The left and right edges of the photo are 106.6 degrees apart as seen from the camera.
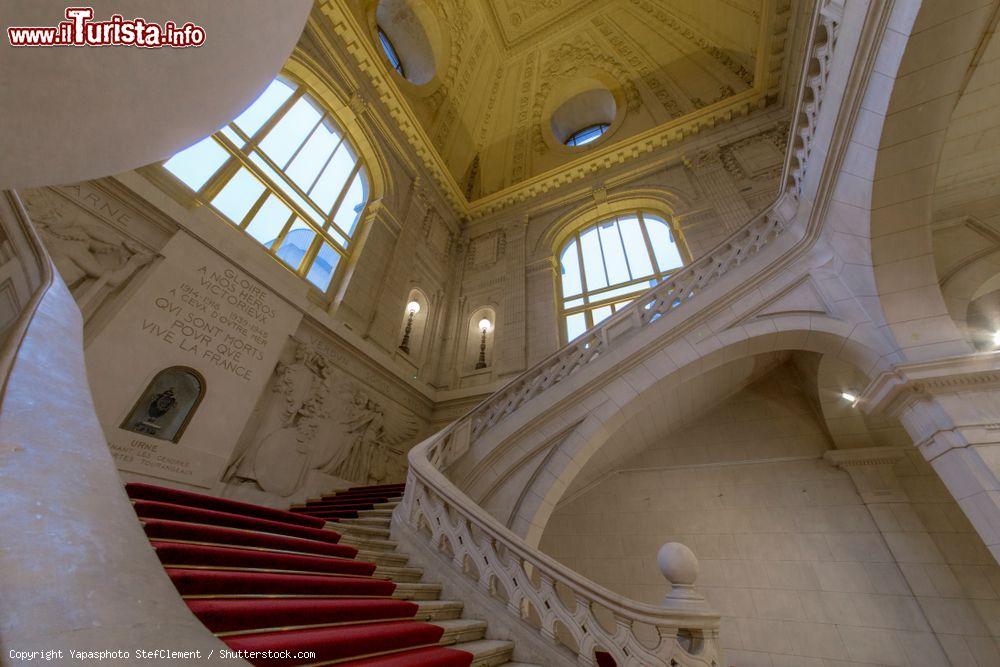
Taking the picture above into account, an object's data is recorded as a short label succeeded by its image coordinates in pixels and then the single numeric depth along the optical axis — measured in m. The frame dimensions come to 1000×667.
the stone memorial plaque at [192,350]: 4.19
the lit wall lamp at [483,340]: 9.37
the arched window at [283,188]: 6.19
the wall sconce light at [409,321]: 8.96
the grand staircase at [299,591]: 1.60
